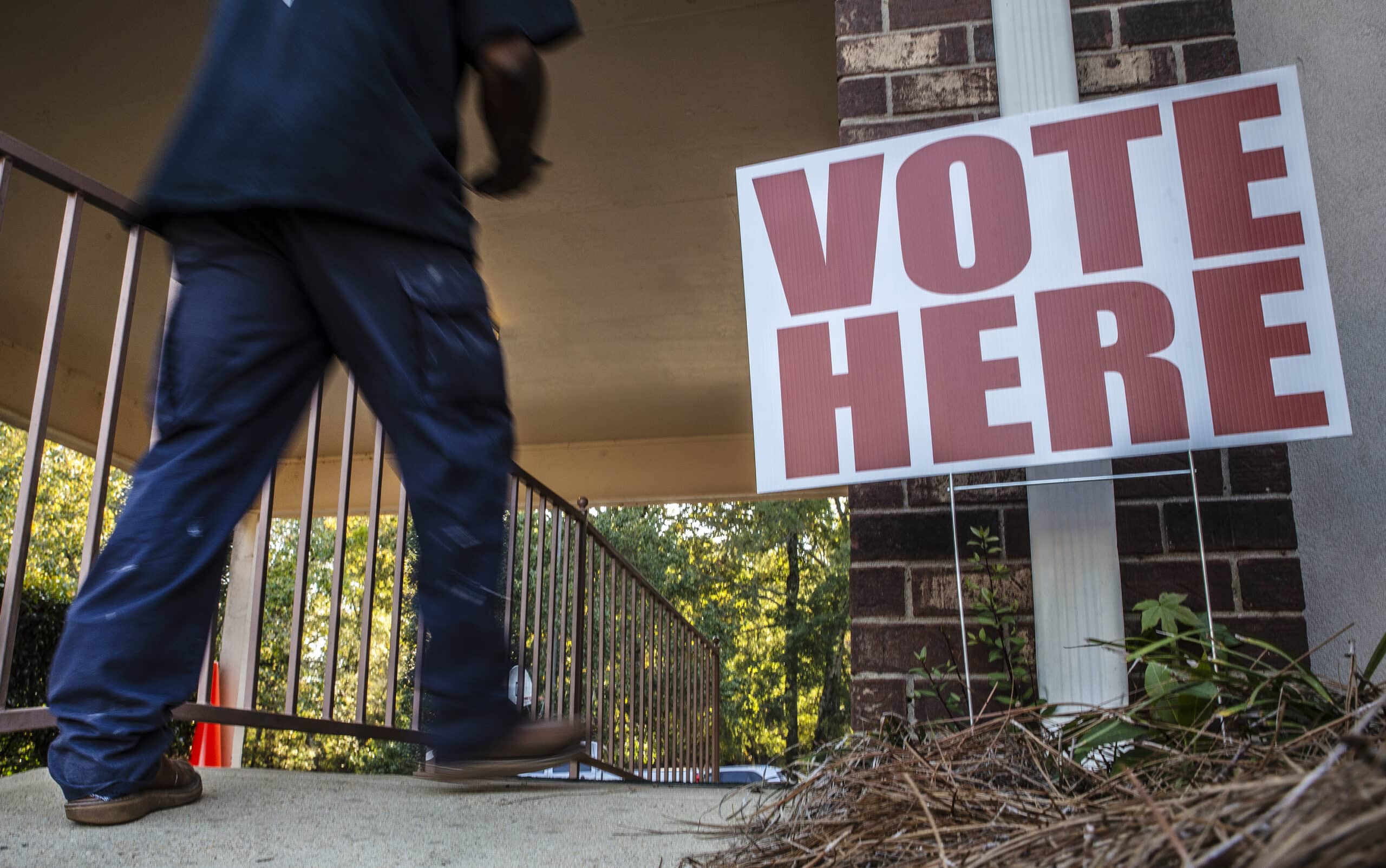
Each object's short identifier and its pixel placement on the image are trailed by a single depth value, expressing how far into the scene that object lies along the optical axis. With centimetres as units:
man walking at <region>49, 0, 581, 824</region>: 124
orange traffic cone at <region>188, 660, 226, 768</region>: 668
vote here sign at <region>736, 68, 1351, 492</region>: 149
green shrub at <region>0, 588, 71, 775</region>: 657
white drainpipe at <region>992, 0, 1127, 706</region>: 155
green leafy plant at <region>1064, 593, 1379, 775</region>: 97
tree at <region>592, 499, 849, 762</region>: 1769
